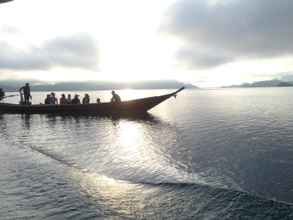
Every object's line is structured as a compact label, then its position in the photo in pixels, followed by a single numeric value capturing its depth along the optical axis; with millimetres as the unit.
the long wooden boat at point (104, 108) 37094
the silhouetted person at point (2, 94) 44338
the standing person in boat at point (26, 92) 40934
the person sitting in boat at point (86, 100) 40281
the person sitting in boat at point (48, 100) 41281
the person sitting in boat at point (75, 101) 40084
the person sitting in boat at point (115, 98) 37988
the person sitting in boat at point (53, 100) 41431
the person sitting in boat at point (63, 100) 40312
